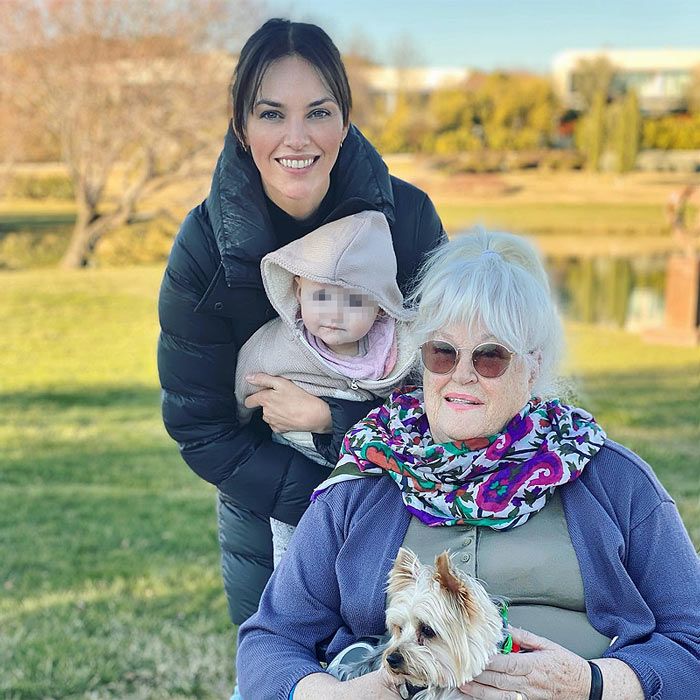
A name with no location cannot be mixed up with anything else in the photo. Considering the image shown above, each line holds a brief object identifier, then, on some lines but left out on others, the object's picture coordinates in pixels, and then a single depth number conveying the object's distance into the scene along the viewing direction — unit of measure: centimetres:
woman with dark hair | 232
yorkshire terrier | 167
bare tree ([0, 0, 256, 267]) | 2059
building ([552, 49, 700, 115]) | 3022
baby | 231
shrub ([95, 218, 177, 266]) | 2364
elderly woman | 199
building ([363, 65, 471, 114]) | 2562
